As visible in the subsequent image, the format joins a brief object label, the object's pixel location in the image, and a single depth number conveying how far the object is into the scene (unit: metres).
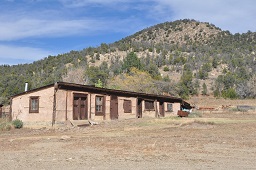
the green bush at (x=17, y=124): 17.21
